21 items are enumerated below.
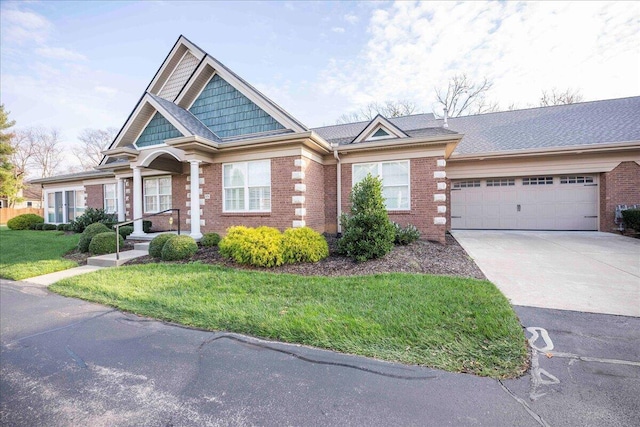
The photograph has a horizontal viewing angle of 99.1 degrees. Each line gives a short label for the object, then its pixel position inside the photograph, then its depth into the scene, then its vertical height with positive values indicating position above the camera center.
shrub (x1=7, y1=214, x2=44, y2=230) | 17.65 -0.66
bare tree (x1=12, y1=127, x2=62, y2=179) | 40.03 +9.14
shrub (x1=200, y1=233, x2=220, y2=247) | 8.99 -1.01
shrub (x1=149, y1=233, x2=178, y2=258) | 8.16 -1.05
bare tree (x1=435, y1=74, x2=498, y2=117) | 26.31 +10.82
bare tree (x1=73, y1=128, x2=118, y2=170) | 42.38 +10.61
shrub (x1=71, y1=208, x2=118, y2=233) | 14.11 -0.42
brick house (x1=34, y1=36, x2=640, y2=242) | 9.44 +1.74
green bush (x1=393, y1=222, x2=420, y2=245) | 8.59 -0.91
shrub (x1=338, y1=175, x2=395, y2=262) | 6.63 -0.48
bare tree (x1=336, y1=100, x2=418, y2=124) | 28.33 +10.40
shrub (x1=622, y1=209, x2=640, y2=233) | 10.16 -0.53
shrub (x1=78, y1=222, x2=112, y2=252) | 9.34 -0.83
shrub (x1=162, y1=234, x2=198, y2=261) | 7.70 -1.12
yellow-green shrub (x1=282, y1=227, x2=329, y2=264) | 6.89 -0.99
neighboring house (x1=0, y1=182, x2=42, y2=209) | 41.69 +2.31
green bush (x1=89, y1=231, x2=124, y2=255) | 8.70 -1.07
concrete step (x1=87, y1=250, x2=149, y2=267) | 7.71 -1.41
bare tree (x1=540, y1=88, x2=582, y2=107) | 24.56 +9.78
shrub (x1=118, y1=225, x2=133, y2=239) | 10.92 -0.84
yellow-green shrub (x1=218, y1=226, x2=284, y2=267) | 6.59 -0.95
